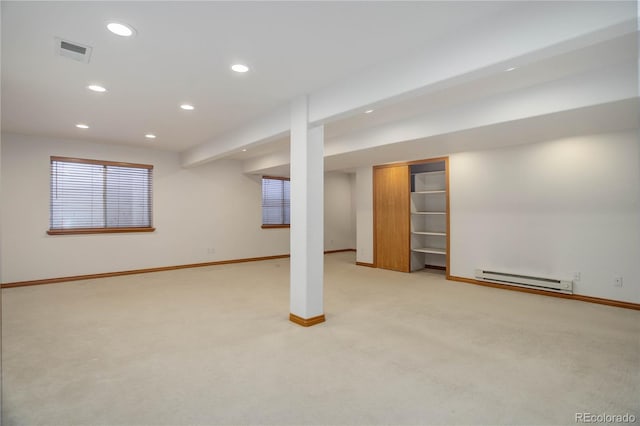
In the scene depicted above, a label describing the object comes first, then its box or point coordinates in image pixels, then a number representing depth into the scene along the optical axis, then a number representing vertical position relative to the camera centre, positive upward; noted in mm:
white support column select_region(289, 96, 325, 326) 3598 -45
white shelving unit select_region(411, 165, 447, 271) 6832 -36
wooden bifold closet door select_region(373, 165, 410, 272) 6723 -71
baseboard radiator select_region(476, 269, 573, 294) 4703 -1022
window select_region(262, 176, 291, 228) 8758 +327
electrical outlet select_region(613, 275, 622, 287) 4320 -890
